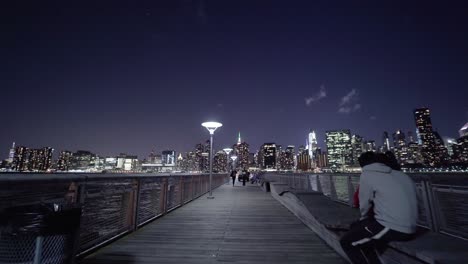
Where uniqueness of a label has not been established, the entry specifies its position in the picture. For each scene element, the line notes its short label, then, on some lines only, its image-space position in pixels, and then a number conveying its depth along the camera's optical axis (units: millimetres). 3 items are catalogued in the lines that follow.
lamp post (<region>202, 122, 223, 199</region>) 15372
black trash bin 2254
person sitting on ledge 2656
